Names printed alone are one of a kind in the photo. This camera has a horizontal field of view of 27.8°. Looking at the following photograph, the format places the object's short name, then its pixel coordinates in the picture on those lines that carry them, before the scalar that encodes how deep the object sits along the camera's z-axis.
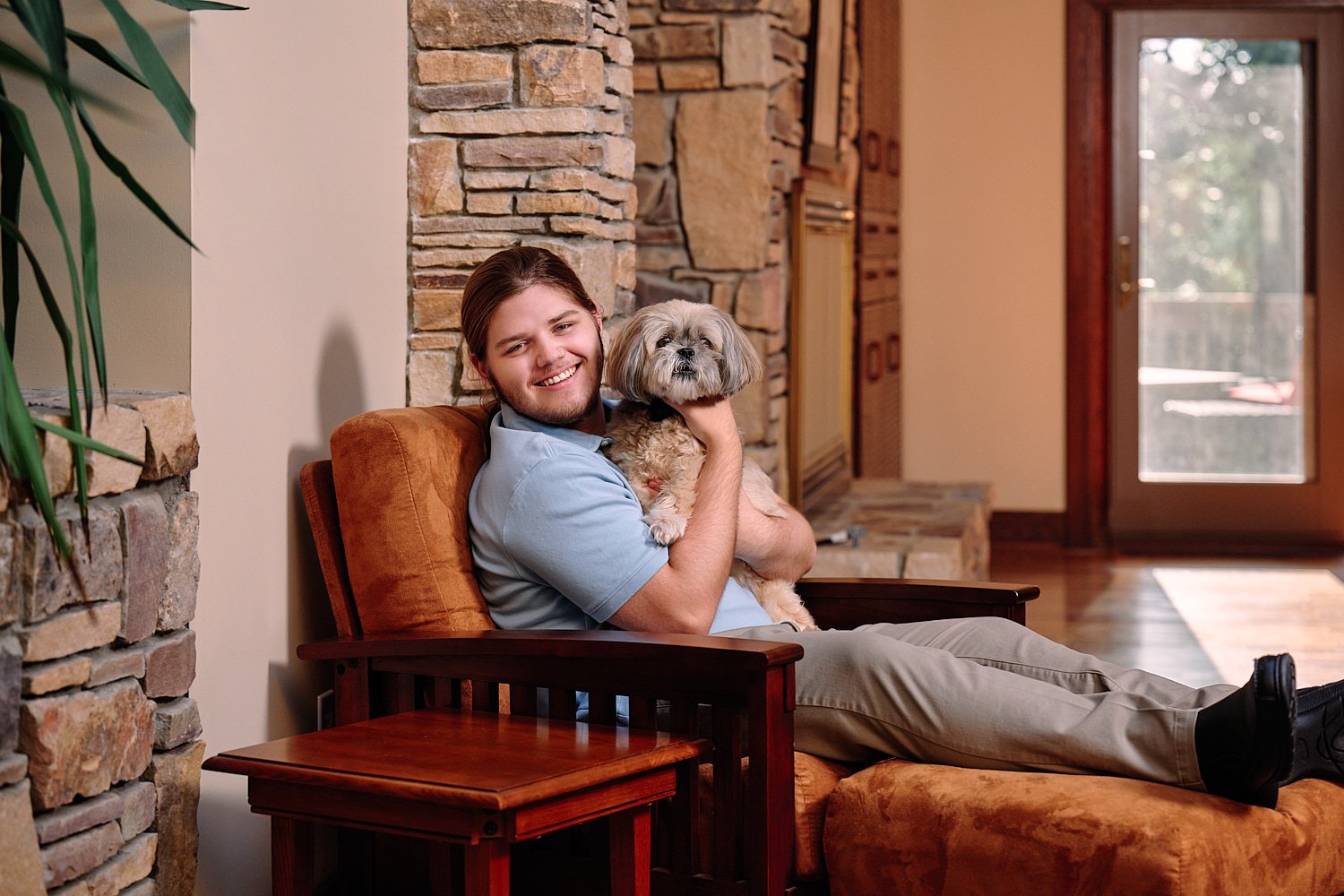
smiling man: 4.31
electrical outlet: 5.46
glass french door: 10.32
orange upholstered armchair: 4.11
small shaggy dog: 5.23
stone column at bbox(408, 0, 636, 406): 6.33
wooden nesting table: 3.70
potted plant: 3.30
